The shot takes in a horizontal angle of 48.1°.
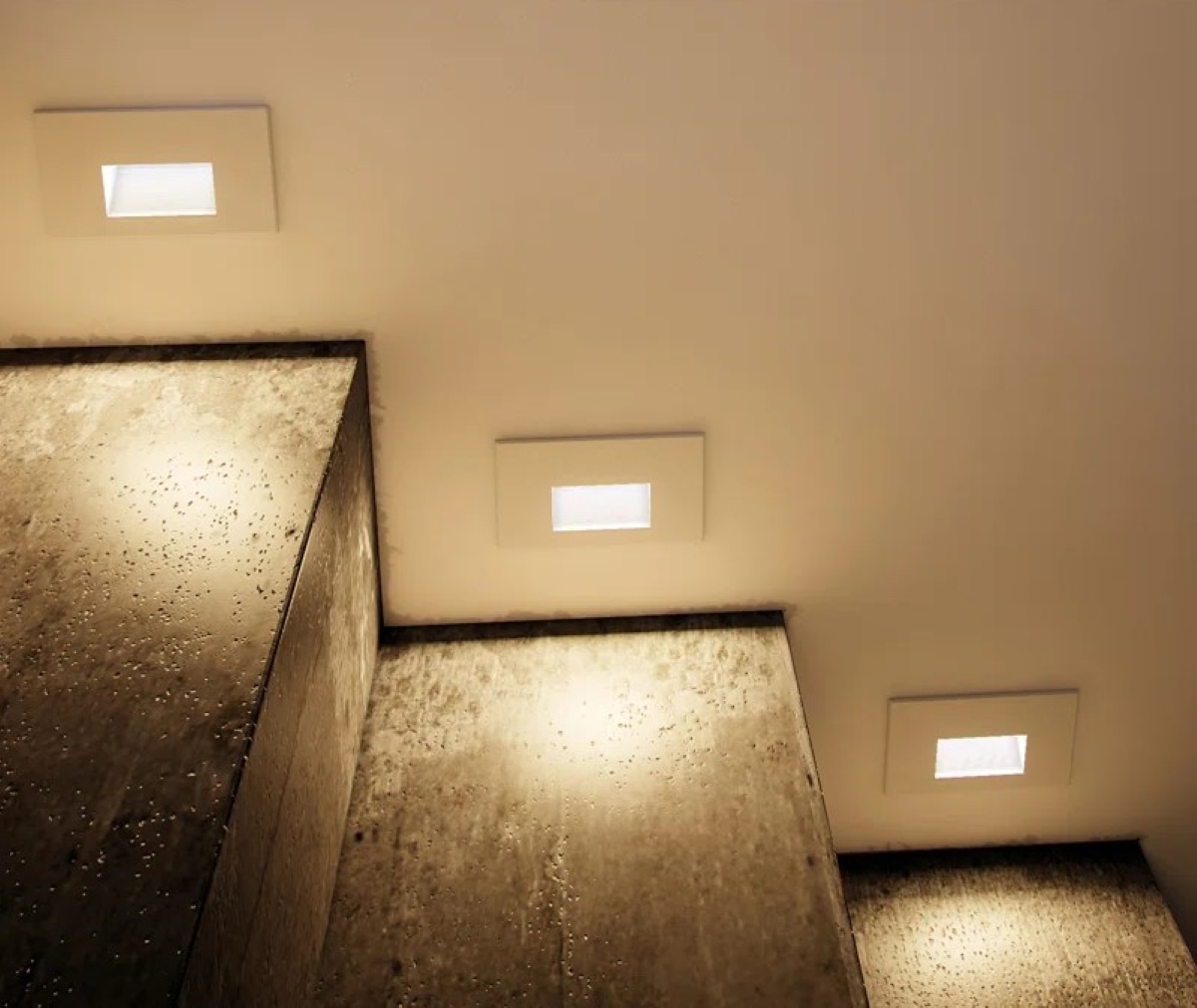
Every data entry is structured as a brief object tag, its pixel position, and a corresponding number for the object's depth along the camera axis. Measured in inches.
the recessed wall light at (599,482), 74.9
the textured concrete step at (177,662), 41.2
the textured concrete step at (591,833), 57.6
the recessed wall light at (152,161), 66.2
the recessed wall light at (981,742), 83.7
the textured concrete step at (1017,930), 79.3
